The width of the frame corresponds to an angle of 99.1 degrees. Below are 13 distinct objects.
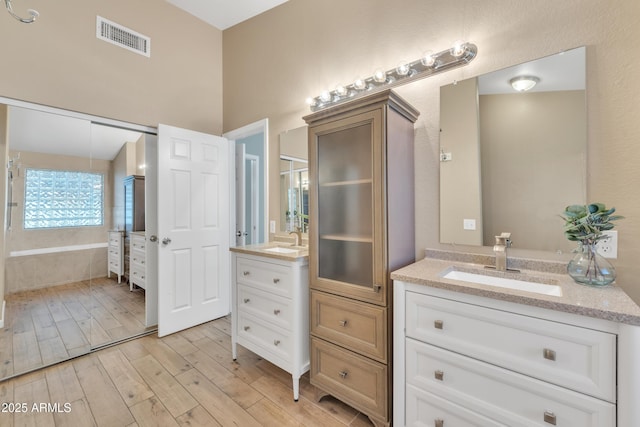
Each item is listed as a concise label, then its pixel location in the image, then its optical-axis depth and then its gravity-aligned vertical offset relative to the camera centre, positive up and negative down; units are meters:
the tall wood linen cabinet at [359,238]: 1.47 -0.15
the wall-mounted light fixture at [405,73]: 1.60 +0.93
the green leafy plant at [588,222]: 1.14 -0.05
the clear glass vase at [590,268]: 1.14 -0.24
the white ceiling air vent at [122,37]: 2.43 +1.65
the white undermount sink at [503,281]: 1.25 -0.35
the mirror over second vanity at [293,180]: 2.41 +0.30
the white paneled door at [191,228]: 2.67 -0.16
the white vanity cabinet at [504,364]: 0.90 -0.59
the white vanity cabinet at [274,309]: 1.79 -0.69
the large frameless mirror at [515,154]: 1.35 +0.32
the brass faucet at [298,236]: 2.40 -0.21
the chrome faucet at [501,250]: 1.45 -0.21
